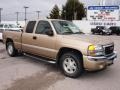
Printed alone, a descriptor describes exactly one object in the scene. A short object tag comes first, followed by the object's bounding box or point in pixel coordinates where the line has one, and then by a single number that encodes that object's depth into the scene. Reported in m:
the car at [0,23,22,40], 10.12
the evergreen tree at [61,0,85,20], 30.79
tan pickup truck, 3.24
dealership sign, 22.60
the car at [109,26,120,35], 19.75
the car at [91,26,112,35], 19.04
